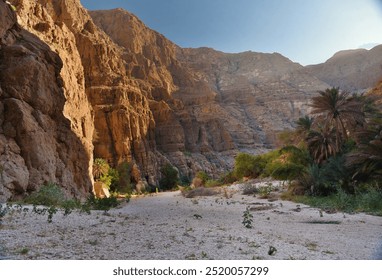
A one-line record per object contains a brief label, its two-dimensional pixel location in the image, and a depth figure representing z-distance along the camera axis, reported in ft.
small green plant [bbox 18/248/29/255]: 13.85
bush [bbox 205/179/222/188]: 129.58
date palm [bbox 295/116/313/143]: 82.63
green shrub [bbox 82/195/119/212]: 42.80
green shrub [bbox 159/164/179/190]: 186.29
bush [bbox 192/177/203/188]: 146.89
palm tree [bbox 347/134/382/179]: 38.86
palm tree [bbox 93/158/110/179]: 139.85
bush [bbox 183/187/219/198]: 80.23
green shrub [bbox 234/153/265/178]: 118.01
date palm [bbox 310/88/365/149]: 63.46
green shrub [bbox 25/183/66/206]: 43.32
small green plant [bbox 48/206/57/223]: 24.64
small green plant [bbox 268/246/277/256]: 15.07
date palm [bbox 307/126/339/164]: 63.27
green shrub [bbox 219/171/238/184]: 127.84
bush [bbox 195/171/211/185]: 149.84
